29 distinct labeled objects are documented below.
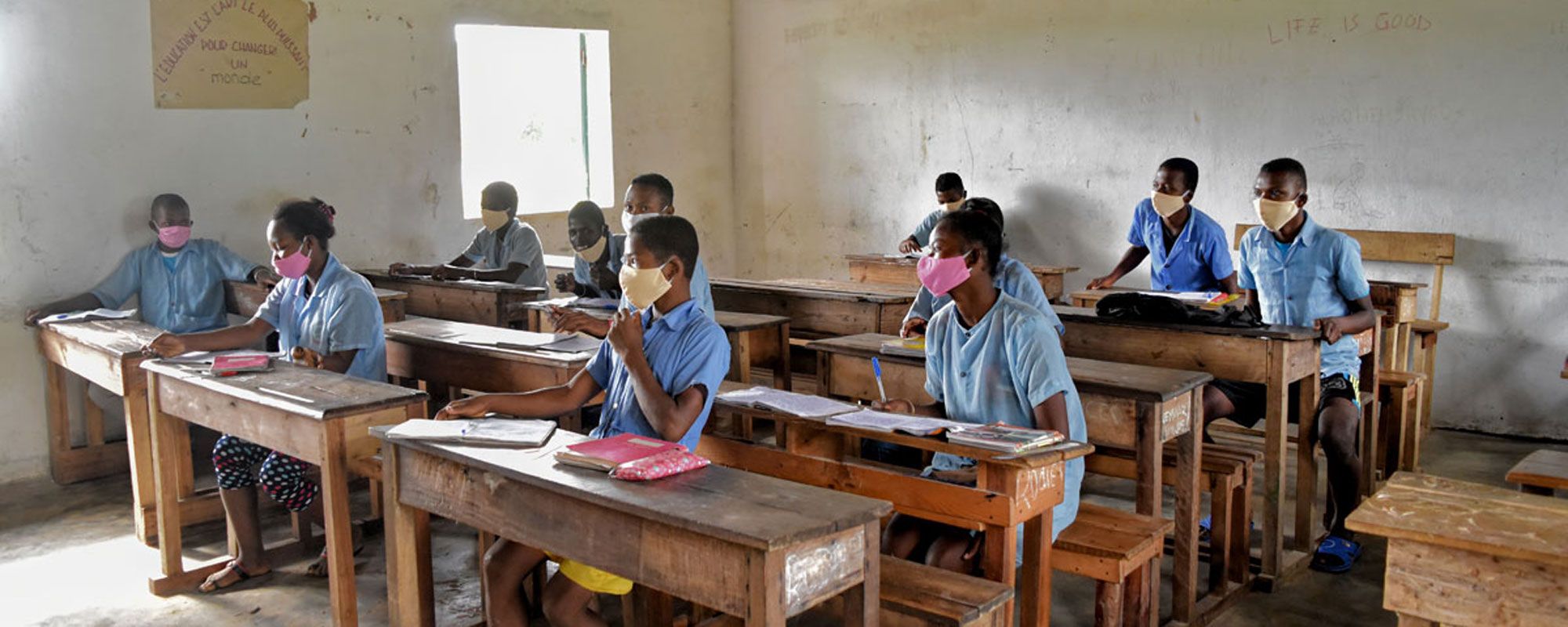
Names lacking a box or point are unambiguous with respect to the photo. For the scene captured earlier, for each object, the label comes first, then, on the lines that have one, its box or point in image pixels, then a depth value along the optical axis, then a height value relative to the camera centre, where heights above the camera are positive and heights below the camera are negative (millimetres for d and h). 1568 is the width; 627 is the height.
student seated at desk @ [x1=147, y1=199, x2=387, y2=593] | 4000 -443
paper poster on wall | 6027 +757
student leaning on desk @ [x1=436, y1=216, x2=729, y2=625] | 2836 -421
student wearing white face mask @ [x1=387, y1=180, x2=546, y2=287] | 6359 -253
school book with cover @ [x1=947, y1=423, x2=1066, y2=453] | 2699 -530
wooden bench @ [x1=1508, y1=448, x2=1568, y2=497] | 2791 -644
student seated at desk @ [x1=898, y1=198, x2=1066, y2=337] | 3971 -299
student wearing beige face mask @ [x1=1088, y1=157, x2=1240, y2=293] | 5352 -198
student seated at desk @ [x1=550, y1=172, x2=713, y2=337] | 5172 +12
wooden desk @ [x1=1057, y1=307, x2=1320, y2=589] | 4059 -568
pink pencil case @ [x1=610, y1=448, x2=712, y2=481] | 2369 -512
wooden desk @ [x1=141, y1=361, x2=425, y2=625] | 3195 -580
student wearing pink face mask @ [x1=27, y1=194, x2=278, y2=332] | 5793 -343
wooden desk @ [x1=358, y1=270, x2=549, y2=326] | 5707 -456
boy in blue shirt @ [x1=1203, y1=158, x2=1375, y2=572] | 4223 -401
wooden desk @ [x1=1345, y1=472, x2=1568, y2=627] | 2131 -640
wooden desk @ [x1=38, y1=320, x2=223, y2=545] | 4254 -773
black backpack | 4195 -404
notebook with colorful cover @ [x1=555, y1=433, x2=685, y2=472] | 2439 -499
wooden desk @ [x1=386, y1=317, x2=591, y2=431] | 4066 -548
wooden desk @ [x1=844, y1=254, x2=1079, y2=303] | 7344 -449
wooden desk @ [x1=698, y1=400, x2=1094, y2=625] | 2723 -687
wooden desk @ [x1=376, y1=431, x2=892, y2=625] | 2092 -598
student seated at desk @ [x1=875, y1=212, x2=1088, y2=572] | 2992 -420
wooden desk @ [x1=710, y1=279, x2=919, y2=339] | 5500 -482
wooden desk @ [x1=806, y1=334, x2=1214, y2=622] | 3445 -635
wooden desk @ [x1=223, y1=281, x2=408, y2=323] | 5496 -437
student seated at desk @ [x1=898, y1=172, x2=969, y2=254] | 7812 +16
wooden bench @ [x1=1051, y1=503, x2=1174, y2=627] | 3047 -891
